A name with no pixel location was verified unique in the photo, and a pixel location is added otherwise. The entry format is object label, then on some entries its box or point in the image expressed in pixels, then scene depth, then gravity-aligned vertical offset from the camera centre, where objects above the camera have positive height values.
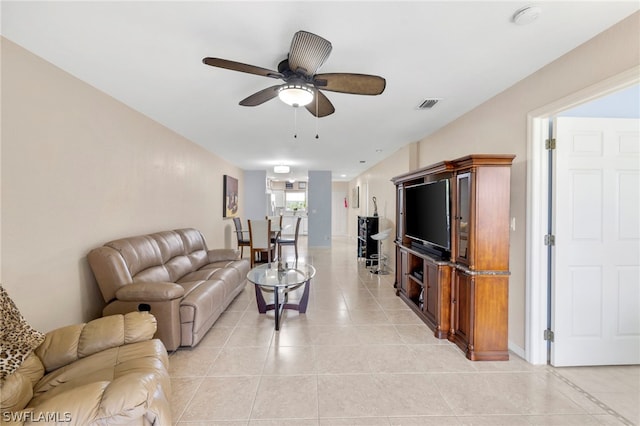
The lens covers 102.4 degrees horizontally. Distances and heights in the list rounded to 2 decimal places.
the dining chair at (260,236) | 5.55 -0.54
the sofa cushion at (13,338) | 1.32 -0.71
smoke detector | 1.47 +1.16
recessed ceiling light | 6.61 +1.11
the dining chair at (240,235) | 6.27 -0.61
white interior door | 2.18 -0.19
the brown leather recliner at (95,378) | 1.10 -0.89
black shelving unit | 6.11 -0.63
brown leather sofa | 2.31 -0.78
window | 11.99 +0.53
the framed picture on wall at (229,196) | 6.29 +0.38
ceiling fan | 1.48 +0.92
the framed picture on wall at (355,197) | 9.23 +0.56
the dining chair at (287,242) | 6.47 -0.77
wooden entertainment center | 2.36 -0.48
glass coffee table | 2.95 -0.83
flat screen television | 2.80 -0.03
